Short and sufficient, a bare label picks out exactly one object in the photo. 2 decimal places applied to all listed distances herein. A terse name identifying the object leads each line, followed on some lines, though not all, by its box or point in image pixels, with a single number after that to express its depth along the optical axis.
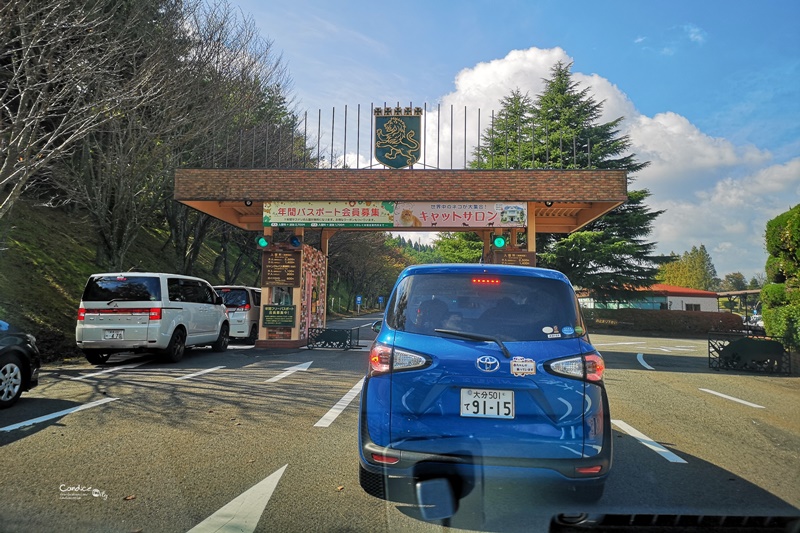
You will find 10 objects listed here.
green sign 15.42
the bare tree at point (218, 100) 18.02
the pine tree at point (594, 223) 34.06
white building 50.82
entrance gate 14.68
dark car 6.58
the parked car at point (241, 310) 16.53
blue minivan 3.37
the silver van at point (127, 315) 10.49
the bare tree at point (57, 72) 9.95
